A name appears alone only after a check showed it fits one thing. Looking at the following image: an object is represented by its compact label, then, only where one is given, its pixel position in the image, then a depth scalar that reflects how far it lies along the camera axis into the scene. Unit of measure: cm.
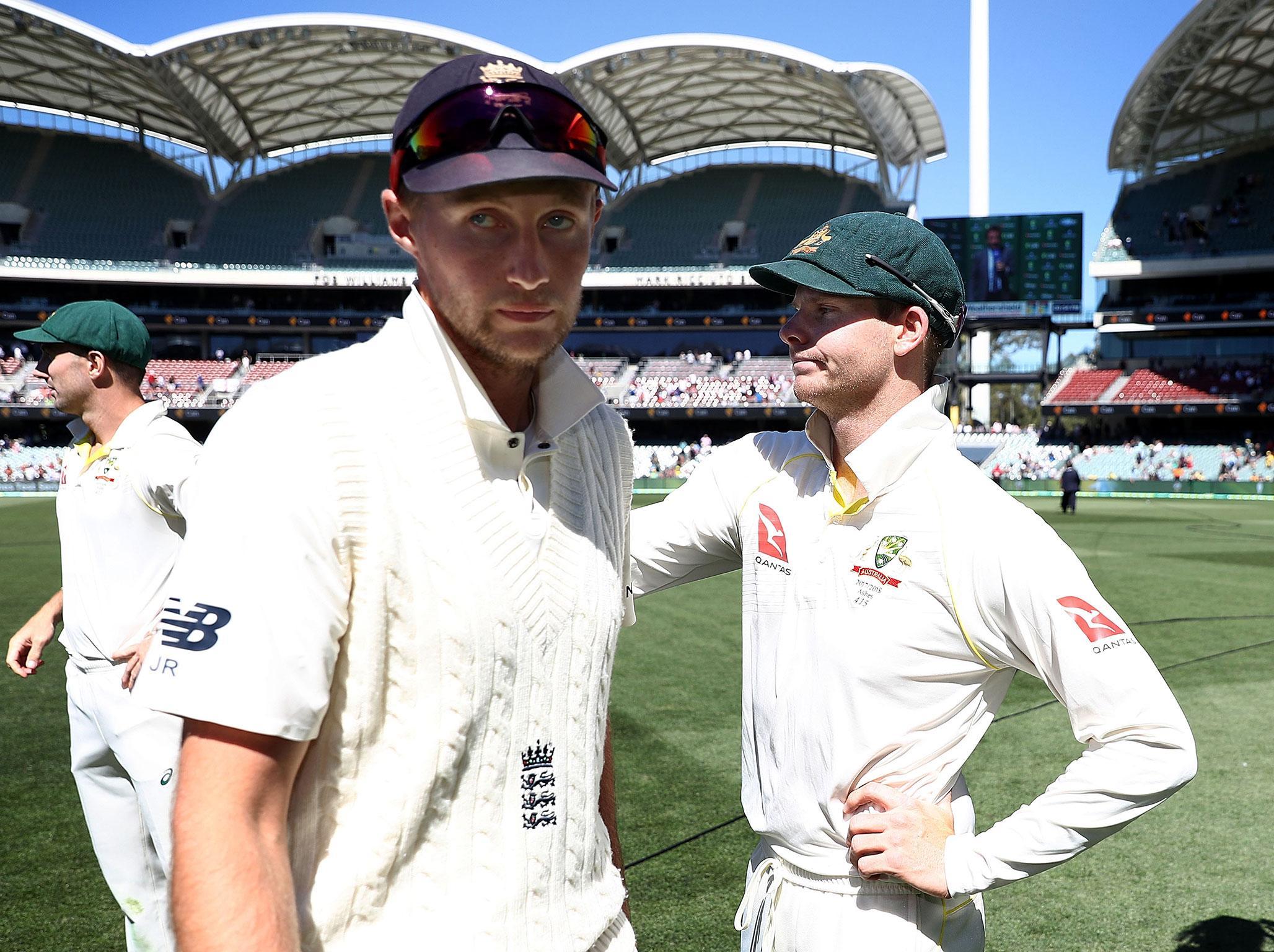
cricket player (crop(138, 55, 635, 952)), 131
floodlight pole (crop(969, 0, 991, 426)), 4894
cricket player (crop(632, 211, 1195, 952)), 216
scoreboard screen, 4597
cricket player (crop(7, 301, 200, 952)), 361
